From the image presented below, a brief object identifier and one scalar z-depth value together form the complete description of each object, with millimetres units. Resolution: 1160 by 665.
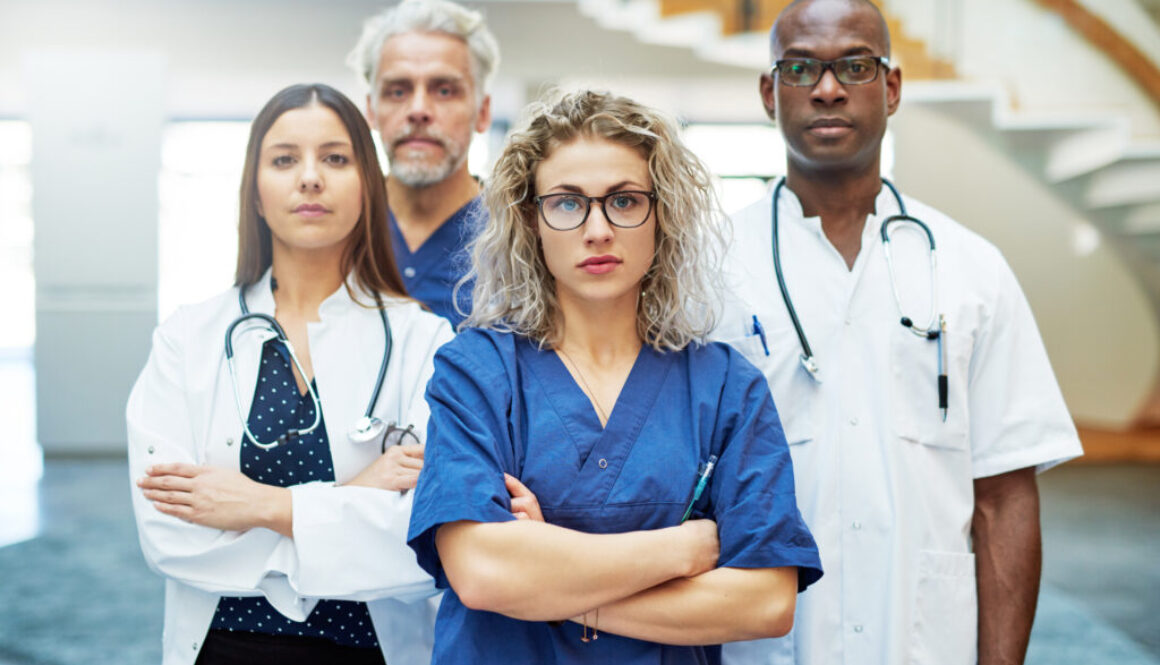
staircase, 5215
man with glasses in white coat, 1484
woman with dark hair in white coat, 1424
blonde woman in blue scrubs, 1171
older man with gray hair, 2025
